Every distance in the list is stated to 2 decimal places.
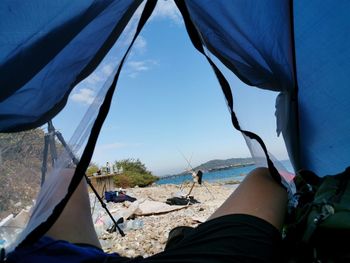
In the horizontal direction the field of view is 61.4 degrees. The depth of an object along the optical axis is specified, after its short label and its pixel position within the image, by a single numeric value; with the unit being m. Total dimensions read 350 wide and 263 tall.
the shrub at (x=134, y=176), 14.96
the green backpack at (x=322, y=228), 0.87
